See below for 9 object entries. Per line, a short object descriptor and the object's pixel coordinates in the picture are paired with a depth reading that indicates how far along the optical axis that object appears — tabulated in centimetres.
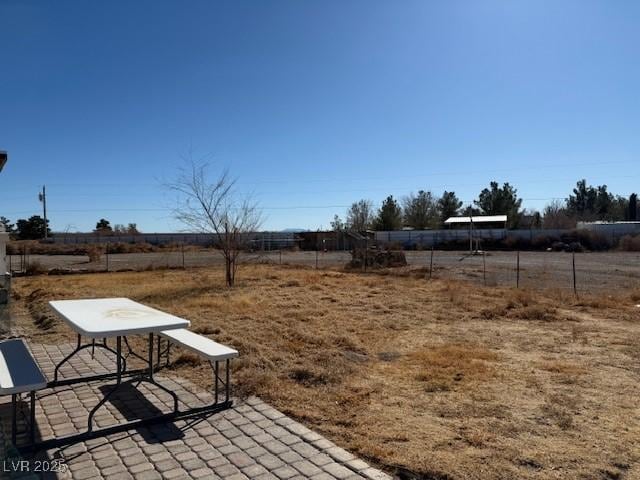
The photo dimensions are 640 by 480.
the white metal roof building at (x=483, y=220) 4794
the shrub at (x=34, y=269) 2022
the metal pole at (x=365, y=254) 2056
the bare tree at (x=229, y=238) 1491
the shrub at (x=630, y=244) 3769
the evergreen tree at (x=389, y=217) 5278
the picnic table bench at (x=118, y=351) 360
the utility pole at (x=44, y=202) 5559
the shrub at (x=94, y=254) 2981
